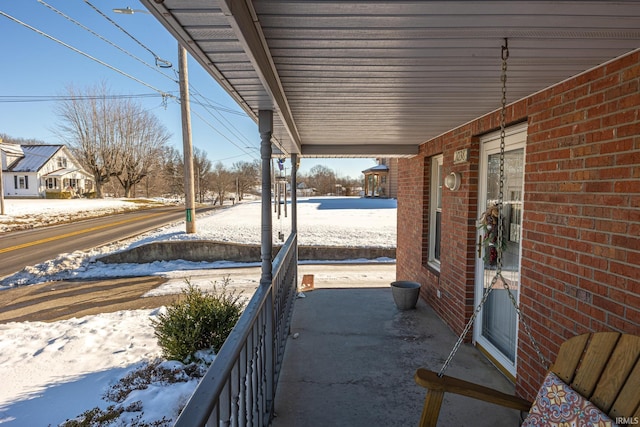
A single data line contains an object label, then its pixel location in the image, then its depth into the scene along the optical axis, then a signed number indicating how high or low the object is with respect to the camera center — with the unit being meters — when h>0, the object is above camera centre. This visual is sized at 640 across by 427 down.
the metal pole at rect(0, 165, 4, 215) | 18.61 -0.70
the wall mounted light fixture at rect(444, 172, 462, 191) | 4.09 +0.09
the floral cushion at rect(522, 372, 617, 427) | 1.61 -1.02
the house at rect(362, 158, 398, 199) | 29.47 +0.77
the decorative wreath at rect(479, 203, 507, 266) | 3.15 -0.32
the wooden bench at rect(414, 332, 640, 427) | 1.57 -0.88
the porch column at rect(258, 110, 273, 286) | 2.82 +0.03
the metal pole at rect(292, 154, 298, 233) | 5.88 -0.01
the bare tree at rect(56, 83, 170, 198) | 34.28 +4.66
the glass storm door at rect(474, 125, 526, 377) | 3.20 -0.53
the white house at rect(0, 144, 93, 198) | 37.66 +1.76
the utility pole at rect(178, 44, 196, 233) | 12.76 +1.51
